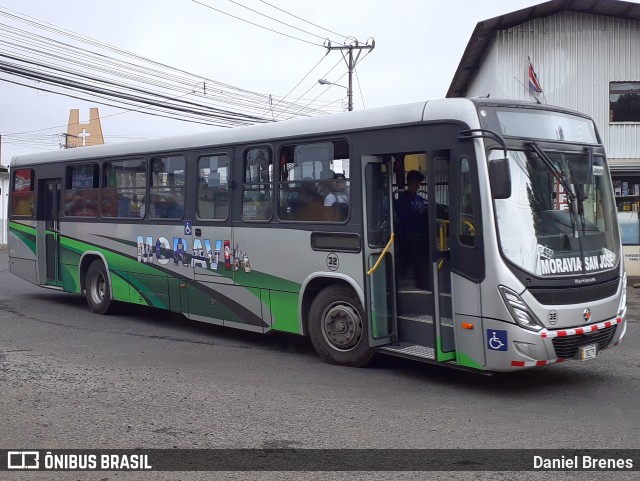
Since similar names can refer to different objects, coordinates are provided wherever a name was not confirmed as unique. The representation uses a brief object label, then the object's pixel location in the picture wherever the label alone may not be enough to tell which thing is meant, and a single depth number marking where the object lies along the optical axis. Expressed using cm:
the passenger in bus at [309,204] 887
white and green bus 725
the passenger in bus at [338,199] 855
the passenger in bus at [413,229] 847
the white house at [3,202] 4025
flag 2139
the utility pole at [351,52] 3459
